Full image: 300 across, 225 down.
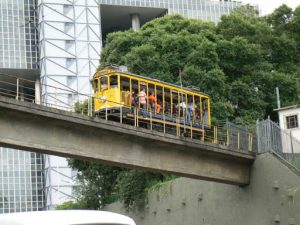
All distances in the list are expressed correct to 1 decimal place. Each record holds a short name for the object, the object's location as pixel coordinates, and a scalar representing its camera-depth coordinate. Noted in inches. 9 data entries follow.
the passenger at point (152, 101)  1227.2
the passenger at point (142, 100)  1199.6
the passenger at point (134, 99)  1193.7
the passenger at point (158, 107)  1229.9
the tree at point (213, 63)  1599.4
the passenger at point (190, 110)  1299.2
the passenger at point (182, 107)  1288.1
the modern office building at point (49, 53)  3144.7
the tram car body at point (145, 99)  1178.6
